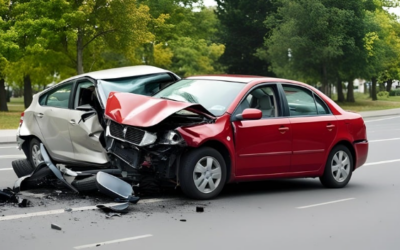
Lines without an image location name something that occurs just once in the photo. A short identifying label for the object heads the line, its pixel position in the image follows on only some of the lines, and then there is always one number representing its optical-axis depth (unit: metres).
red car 8.88
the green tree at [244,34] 68.69
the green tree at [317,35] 52.06
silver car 10.05
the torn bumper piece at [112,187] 8.73
